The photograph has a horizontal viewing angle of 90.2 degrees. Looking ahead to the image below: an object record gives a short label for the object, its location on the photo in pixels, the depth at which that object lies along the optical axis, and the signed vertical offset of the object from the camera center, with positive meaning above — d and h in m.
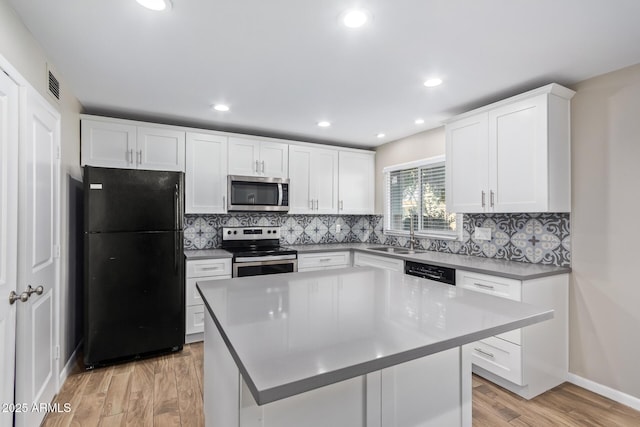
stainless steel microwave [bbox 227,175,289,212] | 3.65 +0.24
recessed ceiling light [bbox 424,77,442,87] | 2.44 +1.03
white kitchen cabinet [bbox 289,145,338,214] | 4.10 +0.45
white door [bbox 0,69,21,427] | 1.49 -0.08
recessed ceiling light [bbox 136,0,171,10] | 1.55 +1.03
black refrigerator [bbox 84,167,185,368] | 2.67 -0.44
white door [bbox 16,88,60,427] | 1.68 -0.22
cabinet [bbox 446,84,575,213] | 2.39 +0.48
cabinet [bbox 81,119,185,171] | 3.03 +0.69
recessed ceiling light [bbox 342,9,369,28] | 1.62 +1.02
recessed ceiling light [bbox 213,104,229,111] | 3.02 +1.03
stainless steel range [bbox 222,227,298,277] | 3.43 -0.43
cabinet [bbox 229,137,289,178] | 3.72 +0.68
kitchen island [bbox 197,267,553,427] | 0.85 -0.39
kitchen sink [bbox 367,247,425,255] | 3.81 -0.46
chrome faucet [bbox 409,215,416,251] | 3.94 -0.30
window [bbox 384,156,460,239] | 3.68 +0.18
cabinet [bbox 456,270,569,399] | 2.30 -1.01
